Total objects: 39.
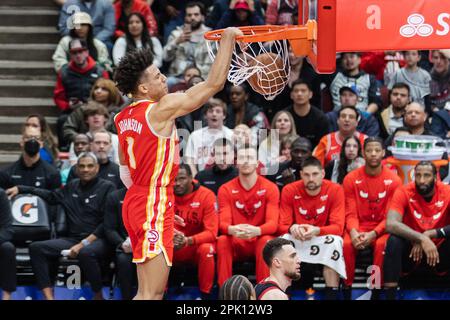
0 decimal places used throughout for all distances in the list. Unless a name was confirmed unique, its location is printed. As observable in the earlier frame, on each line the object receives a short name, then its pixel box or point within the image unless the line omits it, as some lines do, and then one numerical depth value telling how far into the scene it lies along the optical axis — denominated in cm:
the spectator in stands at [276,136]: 1192
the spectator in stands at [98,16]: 1420
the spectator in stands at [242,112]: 1259
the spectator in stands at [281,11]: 1380
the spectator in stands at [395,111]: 1259
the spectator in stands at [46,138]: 1238
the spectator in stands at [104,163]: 1177
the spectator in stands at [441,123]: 1250
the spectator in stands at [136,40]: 1374
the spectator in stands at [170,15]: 1472
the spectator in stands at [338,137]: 1202
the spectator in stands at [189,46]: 1370
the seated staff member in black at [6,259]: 1090
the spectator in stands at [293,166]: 1158
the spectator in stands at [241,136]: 1172
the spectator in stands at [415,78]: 1302
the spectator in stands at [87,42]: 1373
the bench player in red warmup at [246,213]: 1084
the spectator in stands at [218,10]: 1429
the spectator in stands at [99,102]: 1274
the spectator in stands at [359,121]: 1262
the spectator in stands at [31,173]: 1175
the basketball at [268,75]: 845
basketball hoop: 809
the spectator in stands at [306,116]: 1252
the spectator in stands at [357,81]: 1312
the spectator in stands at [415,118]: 1195
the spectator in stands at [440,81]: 1307
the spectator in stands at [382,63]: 1352
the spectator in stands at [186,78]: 1288
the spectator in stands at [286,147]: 1188
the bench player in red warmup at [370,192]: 1109
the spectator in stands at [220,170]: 1148
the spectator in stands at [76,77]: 1337
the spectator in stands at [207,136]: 1216
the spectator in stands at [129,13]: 1431
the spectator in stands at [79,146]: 1209
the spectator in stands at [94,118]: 1238
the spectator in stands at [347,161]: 1164
